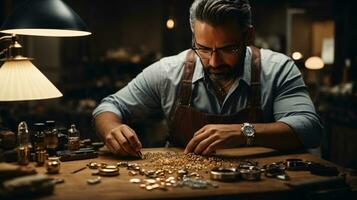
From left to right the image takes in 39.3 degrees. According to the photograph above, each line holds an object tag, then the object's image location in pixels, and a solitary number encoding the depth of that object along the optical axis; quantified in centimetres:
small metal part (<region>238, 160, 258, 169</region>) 203
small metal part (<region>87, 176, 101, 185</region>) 183
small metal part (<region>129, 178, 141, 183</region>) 186
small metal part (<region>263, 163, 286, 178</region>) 196
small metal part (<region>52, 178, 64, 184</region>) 181
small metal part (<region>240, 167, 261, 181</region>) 188
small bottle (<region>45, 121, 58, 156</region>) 228
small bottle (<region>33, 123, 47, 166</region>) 213
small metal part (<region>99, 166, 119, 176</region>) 195
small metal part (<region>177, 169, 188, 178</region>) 194
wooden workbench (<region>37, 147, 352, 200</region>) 168
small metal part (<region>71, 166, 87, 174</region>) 202
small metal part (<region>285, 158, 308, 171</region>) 207
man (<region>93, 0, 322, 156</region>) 240
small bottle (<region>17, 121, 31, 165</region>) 209
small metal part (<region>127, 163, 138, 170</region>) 210
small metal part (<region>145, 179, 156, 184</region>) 184
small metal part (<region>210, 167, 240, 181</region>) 185
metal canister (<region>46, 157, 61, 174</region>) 198
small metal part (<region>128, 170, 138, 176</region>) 199
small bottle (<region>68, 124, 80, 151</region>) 238
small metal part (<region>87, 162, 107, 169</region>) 211
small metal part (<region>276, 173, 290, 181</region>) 190
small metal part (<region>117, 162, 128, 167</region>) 215
